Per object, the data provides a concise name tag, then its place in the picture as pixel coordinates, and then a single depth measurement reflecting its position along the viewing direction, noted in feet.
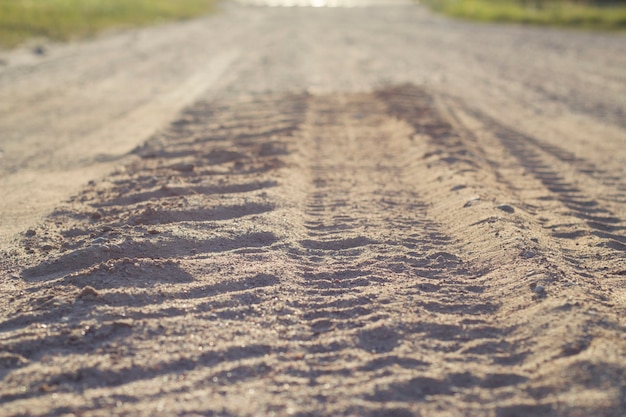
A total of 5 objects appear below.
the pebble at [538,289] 12.33
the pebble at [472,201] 17.04
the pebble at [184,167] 20.20
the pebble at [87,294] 12.19
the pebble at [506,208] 16.66
